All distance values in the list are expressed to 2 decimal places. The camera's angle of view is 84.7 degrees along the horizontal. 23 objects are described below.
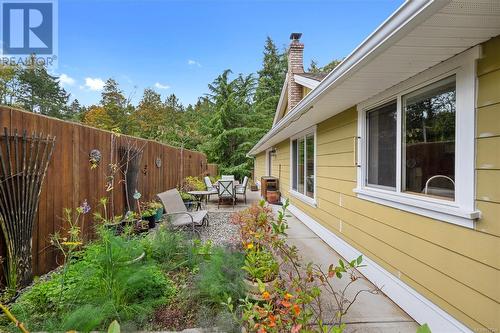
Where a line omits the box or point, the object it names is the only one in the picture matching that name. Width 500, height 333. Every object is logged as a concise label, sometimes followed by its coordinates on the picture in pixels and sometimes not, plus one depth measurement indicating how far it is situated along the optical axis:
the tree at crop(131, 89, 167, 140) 23.02
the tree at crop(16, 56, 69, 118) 22.50
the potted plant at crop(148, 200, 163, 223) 6.35
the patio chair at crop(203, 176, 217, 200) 10.43
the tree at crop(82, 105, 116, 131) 21.02
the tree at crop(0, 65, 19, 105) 17.32
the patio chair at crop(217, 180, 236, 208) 9.10
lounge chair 5.20
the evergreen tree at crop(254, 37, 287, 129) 21.43
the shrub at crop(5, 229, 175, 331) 2.10
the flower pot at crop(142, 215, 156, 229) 5.82
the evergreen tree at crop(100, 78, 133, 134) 21.97
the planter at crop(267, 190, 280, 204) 9.89
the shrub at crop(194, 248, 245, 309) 2.51
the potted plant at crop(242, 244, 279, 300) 2.44
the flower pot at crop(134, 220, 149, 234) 5.03
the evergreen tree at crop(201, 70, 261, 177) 19.39
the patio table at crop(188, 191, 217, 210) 8.12
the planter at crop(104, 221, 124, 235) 3.89
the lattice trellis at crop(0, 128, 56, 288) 2.66
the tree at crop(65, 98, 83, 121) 26.61
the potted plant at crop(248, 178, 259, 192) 15.88
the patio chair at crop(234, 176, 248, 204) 10.27
